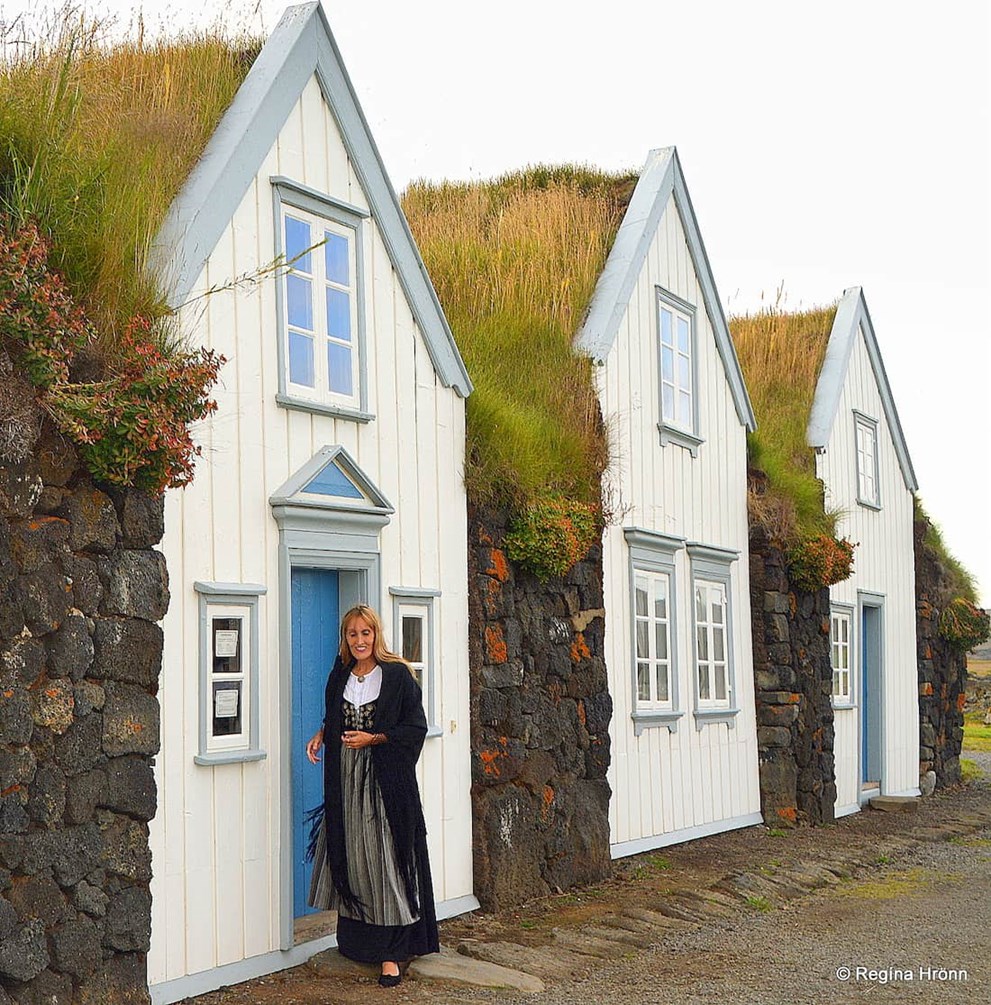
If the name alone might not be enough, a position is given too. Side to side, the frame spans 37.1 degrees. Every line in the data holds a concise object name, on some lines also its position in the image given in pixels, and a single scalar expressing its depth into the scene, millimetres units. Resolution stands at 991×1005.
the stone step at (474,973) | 8461
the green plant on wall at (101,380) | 6660
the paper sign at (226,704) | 8258
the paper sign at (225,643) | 8312
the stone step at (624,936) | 9812
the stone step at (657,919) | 10445
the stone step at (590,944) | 9484
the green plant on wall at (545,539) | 10867
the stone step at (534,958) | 8914
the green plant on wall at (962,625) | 22047
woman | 8422
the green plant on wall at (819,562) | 16141
